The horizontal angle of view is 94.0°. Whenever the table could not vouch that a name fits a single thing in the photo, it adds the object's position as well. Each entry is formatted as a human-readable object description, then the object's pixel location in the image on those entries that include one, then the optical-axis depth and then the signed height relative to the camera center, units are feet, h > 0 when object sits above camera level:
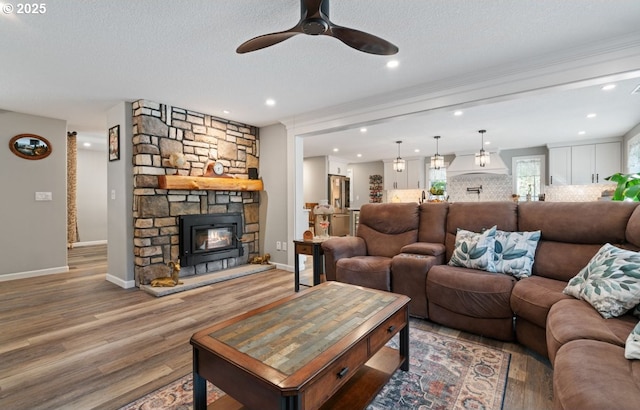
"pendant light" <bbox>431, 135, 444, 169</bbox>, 19.33 +2.52
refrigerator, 28.91 -0.51
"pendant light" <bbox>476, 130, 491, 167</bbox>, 18.28 +2.59
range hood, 22.91 +2.69
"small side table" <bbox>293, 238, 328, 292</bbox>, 11.19 -1.92
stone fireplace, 12.55 +0.49
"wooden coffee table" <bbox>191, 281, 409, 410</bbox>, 3.62 -2.06
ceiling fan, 5.74 +3.56
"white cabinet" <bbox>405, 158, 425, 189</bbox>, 26.55 +2.49
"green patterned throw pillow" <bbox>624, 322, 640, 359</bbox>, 3.94 -1.98
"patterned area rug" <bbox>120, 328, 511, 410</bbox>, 5.32 -3.60
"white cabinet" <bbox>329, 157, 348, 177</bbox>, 28.02 +3.42
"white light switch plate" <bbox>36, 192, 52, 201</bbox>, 14.76 +0.43
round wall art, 14.10 +2.85
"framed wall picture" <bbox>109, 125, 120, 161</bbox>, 12.99 +2.70
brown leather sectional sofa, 3.86 -2.08
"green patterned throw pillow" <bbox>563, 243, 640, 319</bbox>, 5.24 -1.59
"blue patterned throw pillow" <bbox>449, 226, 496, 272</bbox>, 8.49 -1.47
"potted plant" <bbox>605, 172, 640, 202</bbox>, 8.89 +0.33
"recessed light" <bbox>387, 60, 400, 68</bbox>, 9.30 +4.36
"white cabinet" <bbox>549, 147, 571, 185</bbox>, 20.72 +2.39
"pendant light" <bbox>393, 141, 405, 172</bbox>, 21.44 +2.67
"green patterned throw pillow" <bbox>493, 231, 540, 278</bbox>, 8.16 -1.49
